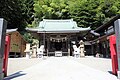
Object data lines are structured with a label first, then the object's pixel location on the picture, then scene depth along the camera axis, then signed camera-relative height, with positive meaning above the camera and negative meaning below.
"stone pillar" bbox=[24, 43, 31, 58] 8.60 -0.69
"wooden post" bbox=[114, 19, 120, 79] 2.57 +0.35
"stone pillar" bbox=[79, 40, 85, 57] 9.30 -0.43
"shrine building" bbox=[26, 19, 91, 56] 10.78 +1.05
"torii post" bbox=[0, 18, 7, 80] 2.42 +0.21
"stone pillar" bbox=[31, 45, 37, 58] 8.89 -0.72
